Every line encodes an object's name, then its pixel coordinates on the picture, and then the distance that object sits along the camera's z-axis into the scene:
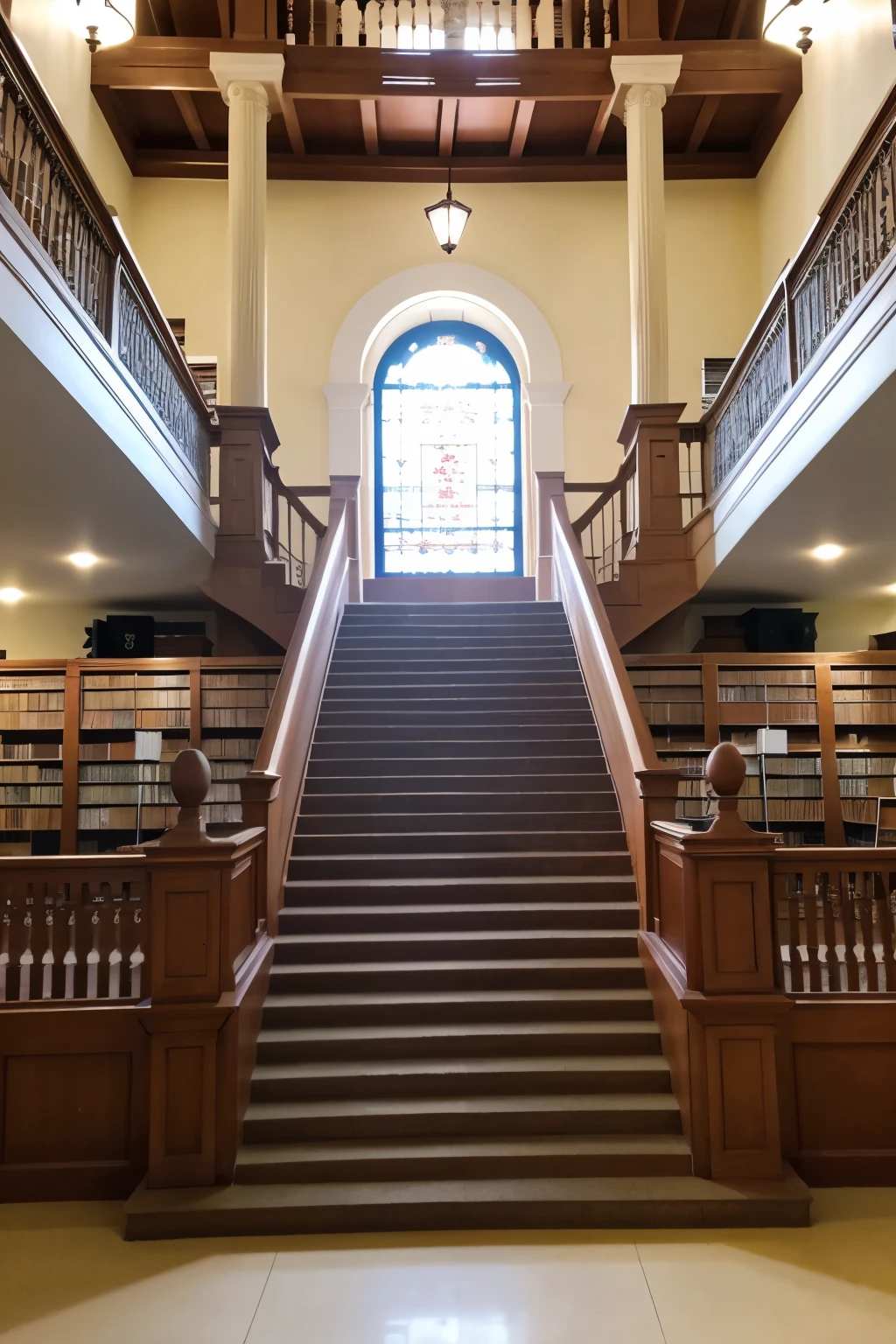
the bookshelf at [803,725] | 7.77
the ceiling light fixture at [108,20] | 6.16
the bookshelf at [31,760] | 8.01
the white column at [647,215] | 8.44
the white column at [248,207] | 8.30
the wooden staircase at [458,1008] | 3.46
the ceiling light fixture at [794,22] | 7.11
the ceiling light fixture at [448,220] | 8.20
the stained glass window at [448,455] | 10.77
